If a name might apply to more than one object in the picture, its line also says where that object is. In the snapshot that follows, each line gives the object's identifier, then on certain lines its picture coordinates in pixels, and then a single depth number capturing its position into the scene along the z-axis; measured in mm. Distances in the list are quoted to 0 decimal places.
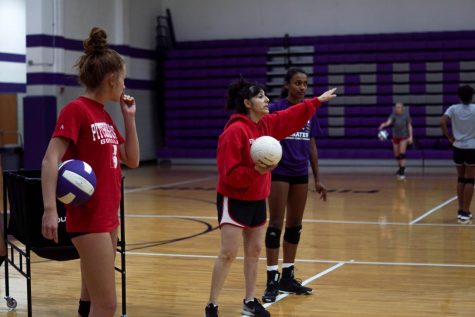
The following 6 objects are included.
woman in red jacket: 7883
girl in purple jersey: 9499
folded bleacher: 31205
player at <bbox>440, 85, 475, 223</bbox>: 15649
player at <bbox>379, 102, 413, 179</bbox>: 27167
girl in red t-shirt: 5882
